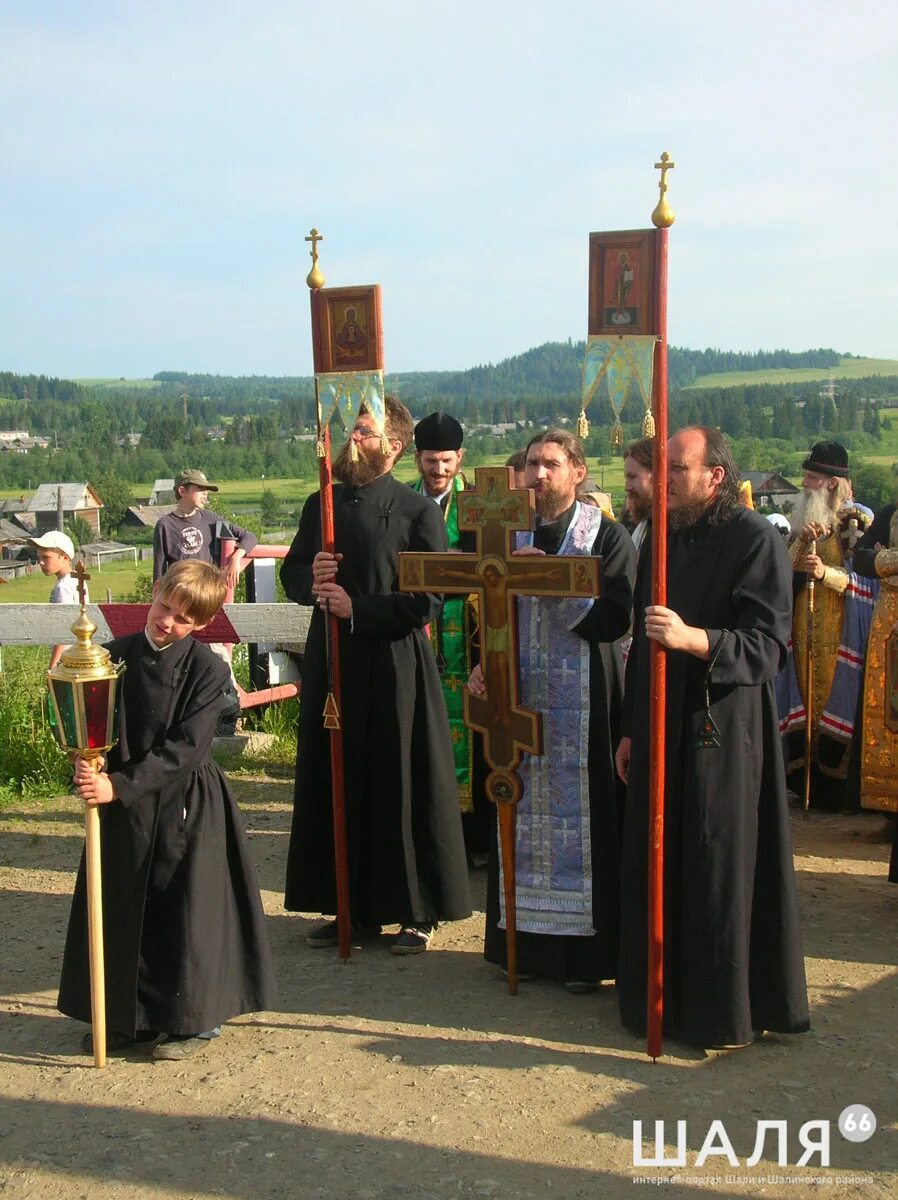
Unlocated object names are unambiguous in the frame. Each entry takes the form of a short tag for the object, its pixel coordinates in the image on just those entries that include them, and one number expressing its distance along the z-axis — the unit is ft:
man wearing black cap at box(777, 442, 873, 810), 23.67
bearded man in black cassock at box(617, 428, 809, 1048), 13.79
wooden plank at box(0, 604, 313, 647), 25.13
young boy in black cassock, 13.87
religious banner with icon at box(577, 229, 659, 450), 13.19
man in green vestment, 20.53
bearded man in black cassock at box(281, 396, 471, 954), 17.34
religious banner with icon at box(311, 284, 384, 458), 16.34
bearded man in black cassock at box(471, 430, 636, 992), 15.76
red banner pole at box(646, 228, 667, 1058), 13.07
